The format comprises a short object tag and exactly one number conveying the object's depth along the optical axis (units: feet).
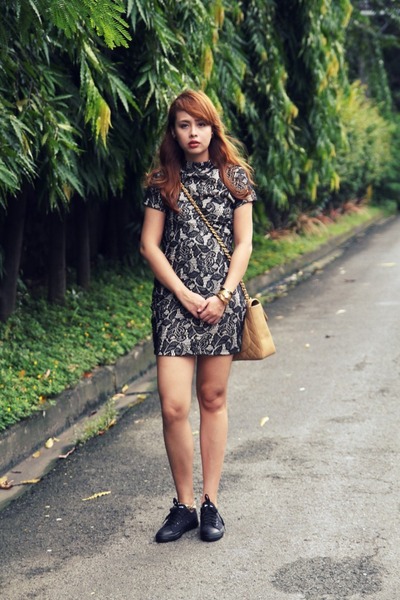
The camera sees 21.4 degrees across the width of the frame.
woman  15.48
